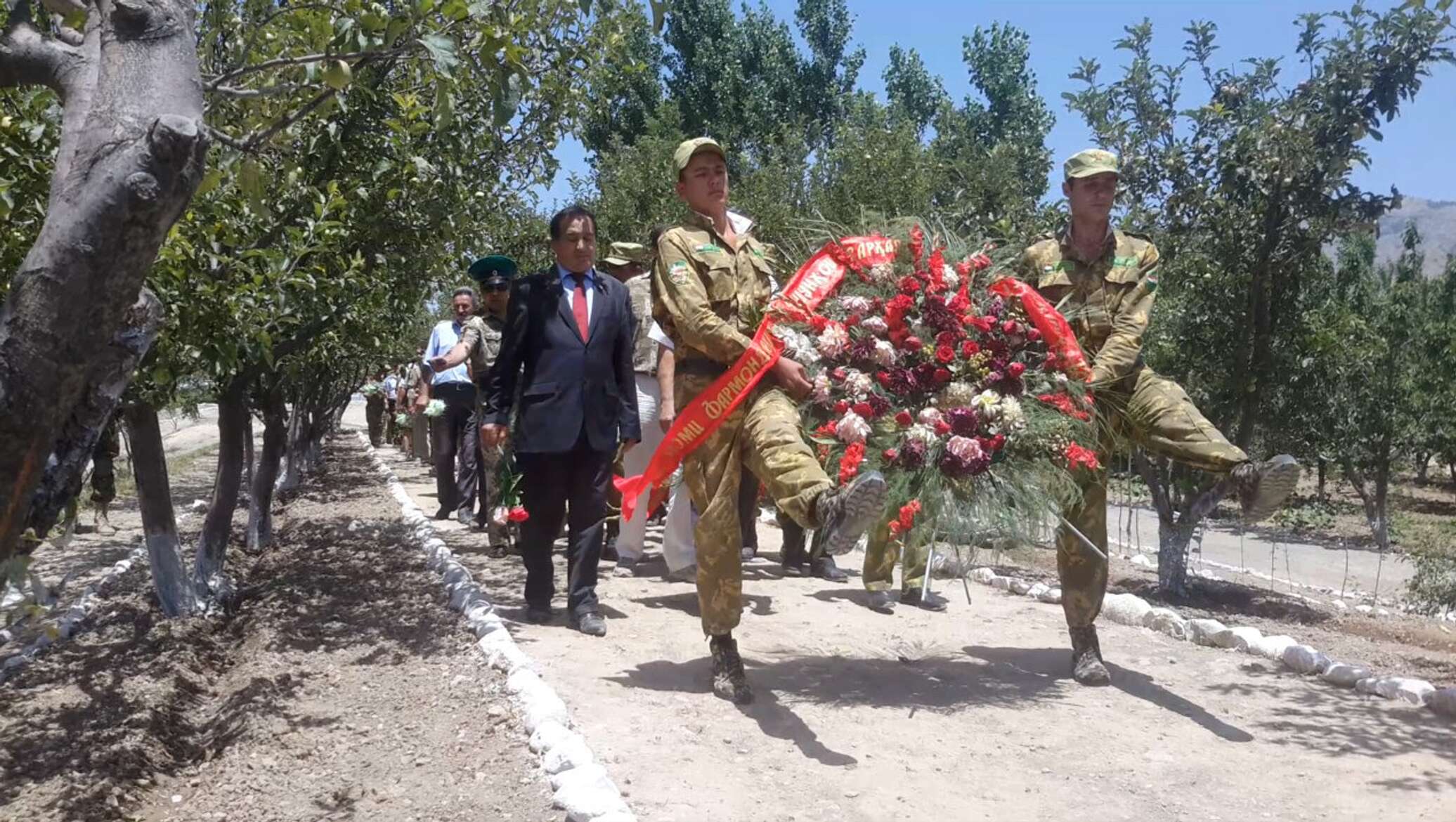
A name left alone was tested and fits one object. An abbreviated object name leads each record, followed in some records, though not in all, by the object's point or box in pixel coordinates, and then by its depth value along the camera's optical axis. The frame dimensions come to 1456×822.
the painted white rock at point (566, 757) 4.33
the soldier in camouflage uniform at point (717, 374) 5.01
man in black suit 6.62
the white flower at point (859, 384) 5.15
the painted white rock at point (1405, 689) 5.62
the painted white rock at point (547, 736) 4.53
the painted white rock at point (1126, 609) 7.57
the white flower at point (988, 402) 5.01
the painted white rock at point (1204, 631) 6.94
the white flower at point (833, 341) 5.25
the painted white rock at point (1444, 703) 5.41
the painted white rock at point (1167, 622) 7.17
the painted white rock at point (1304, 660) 6.21
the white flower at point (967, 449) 4.89
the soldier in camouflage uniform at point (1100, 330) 5.59
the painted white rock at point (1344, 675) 5.95
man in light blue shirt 11.47
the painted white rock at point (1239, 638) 6.75
